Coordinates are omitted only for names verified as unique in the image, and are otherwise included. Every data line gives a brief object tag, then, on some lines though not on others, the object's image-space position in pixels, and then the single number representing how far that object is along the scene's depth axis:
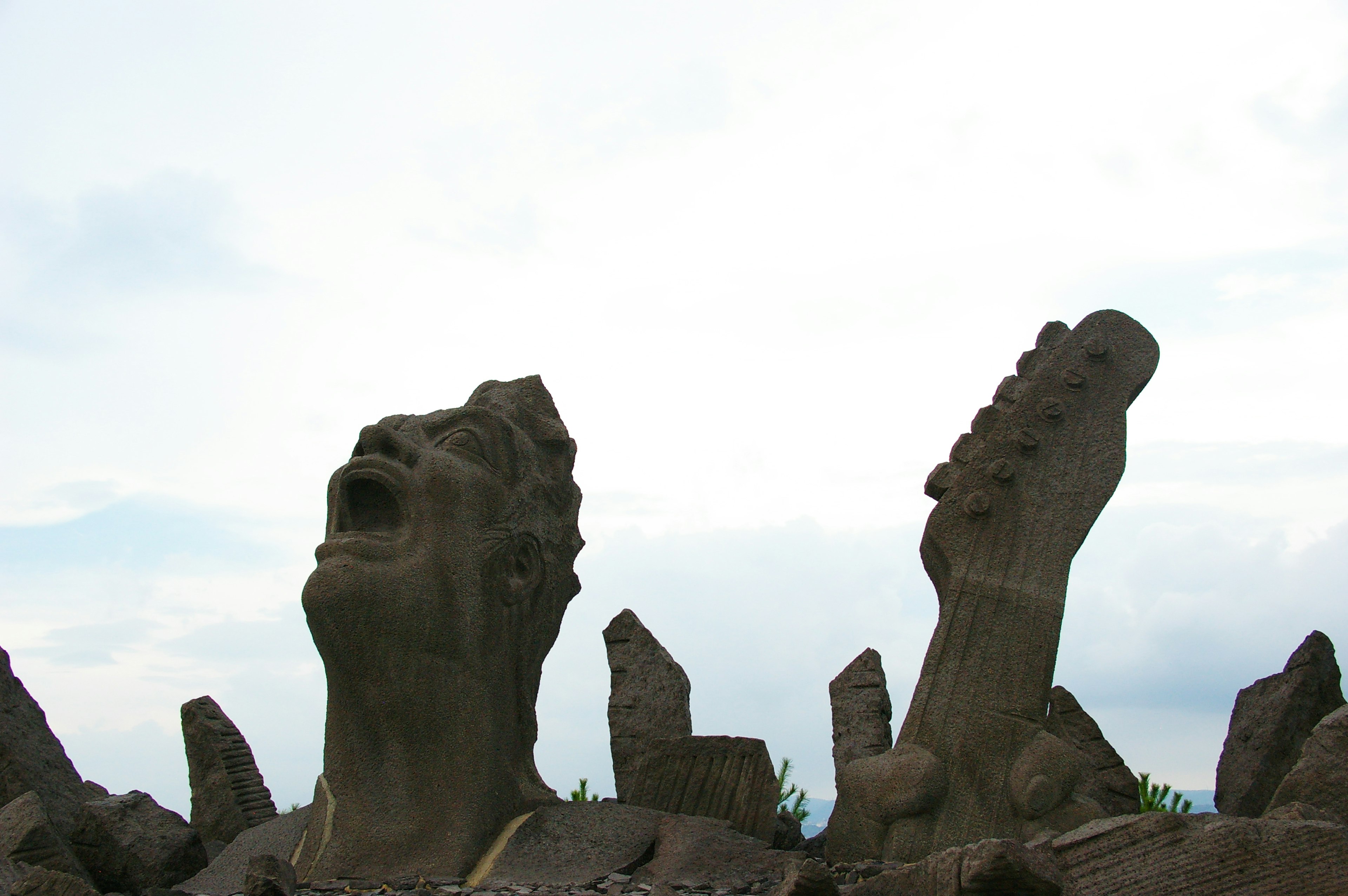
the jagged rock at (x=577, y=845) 4.68
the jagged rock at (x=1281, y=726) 5.55
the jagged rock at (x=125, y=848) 4.76
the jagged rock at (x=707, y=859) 4.63
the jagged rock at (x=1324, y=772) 4.39
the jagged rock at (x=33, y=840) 4.29
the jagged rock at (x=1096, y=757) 5.88
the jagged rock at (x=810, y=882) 3.48
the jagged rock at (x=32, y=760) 5.43
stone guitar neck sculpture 5.06
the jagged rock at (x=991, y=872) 3.23
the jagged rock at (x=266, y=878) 3.80
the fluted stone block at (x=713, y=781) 5.45
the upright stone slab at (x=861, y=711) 6.21
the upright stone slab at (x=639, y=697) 6.18
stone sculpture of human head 4.82
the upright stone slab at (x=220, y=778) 6.07
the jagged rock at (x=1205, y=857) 3.54
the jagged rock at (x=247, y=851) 4.88
